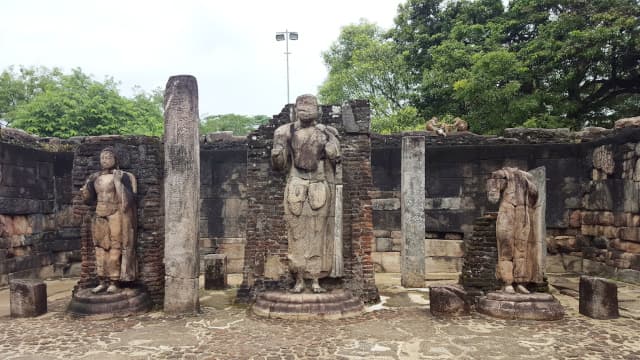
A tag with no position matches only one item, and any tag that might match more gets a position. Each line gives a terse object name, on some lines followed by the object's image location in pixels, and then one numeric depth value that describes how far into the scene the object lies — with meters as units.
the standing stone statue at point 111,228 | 6.57
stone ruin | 6.97
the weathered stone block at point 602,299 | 6.07
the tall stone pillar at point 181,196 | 6.39
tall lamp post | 22.06
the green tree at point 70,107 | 16.80
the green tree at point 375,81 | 18.92
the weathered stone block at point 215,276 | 8.39
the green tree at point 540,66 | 12.45
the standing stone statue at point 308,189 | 6.36
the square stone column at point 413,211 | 8.59
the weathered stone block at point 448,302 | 6.21
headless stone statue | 6.34
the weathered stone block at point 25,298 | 6.37
